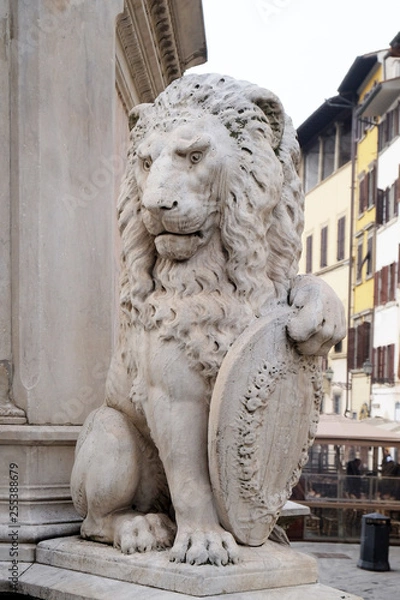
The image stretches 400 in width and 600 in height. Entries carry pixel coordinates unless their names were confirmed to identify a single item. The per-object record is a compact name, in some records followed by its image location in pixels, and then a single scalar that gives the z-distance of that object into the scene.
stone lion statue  3.26
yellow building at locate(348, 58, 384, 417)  28.52
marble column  3.88
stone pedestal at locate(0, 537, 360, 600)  3.08
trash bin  11.54
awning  14.73
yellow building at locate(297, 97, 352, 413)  32.03
